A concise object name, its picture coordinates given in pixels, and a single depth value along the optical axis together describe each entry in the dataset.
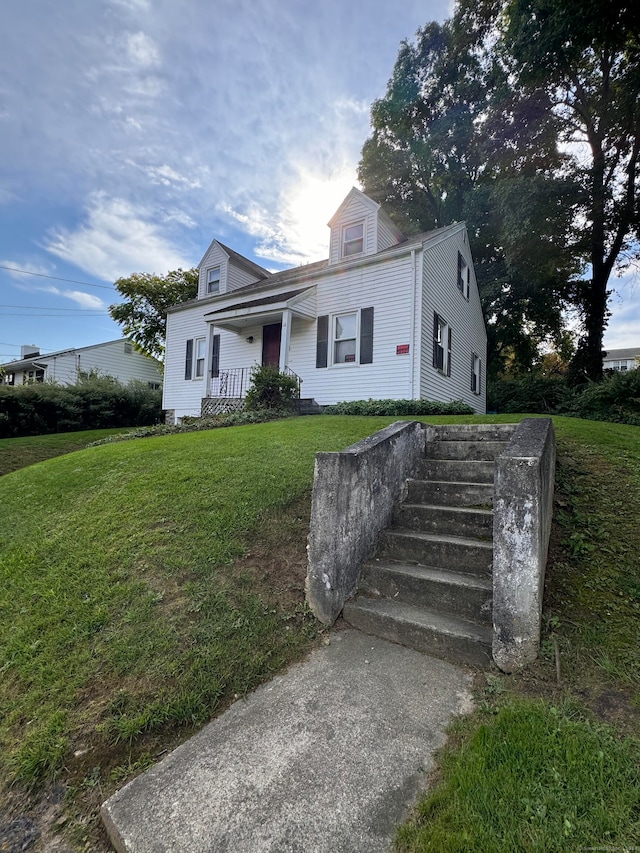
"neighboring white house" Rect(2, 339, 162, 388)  24.42
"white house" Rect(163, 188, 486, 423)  10.76
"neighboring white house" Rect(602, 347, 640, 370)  47.81
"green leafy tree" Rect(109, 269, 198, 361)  24.91
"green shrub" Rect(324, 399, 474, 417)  9.68
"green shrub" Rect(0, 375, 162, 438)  14.47
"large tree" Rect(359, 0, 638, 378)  14.49
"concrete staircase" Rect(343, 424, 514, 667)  2.61
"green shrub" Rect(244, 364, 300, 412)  11.16
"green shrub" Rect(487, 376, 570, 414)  16.02
